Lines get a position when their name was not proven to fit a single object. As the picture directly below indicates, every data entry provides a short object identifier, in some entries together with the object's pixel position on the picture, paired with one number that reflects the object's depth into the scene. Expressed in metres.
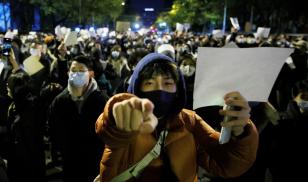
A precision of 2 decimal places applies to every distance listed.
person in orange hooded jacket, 1.32
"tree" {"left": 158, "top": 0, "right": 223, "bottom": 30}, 29.71
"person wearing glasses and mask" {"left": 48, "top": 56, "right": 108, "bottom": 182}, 2.90
